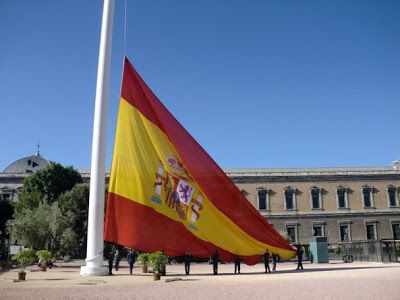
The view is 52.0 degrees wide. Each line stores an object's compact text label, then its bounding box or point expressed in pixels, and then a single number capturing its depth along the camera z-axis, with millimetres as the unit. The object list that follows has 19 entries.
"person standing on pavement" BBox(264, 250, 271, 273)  20328
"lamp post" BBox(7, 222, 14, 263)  36553
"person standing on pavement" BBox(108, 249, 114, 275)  18562
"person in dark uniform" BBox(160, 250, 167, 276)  17269
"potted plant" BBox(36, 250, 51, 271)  22745
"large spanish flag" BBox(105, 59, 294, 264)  17531
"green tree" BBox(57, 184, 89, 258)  38375
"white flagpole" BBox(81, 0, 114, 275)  16656
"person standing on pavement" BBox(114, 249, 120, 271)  23062
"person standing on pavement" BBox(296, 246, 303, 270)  22597
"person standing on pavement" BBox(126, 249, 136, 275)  20684
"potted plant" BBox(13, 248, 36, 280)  16906
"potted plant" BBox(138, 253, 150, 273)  18097
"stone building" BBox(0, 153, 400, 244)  60281
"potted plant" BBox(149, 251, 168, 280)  16500
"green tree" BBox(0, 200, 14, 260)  44906
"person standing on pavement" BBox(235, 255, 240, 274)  19836
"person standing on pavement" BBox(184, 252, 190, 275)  19484
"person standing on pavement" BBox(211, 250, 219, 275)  19016
